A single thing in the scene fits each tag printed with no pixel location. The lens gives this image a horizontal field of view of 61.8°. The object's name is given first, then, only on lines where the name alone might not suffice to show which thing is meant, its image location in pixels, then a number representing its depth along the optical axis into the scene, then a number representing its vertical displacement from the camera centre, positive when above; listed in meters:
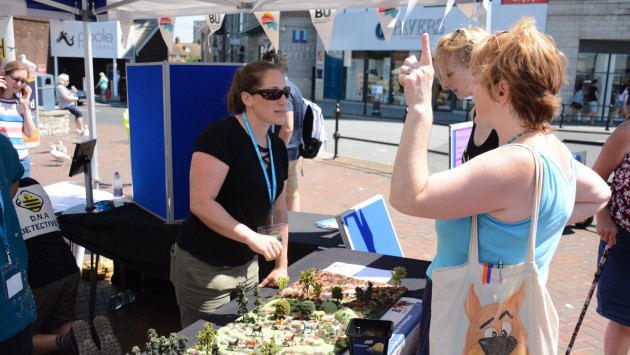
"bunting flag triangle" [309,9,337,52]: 5.28 +0.59
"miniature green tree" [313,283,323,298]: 2.23 -0.87
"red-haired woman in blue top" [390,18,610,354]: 1.39 -0.21
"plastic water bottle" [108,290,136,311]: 4.32 -1.84
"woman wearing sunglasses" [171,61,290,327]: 2.27 -0.54
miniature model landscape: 1.78 -0.91
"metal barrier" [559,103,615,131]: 20.66 -0.90
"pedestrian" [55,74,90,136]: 13.50 -0.61
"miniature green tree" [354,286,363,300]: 2.23 -0.88
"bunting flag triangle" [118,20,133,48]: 6.17 +0.54
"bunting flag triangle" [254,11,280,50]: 5.78 +0.62
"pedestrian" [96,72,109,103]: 26.17 -0.57
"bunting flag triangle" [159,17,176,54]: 6.53 +0.60
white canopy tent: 4.79 +0.68
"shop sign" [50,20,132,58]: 26.20 +1.64
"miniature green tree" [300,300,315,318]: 2.06 -0.88
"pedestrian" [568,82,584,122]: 20.70 -0.57
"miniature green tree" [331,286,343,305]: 2.24 -0.89
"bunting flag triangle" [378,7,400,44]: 4.75 +0.60
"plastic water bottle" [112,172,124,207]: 4.19 -0.95
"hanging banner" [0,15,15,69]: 7.68 +0.36
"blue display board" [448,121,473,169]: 3.28 -0.34
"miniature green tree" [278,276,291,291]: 2.28 -0.86
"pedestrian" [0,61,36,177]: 5.14 -0.37
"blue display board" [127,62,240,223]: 3.58 -0.27
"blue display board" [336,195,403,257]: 3.19 -0.94
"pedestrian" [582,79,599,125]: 20.43 -0.36
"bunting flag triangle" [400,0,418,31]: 3.61 +0.53
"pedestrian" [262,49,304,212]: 4.97 -0.47
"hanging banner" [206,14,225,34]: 6.14 +0.65
